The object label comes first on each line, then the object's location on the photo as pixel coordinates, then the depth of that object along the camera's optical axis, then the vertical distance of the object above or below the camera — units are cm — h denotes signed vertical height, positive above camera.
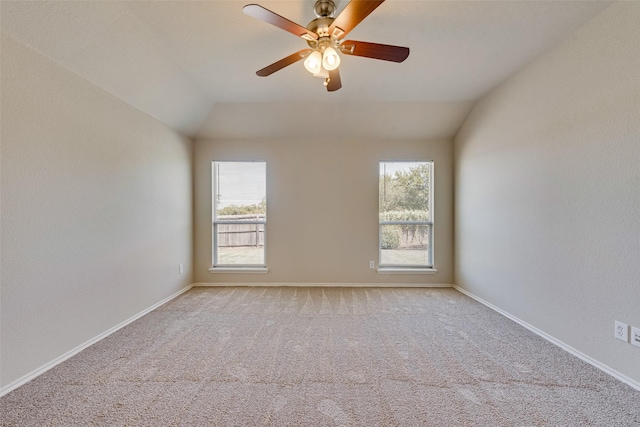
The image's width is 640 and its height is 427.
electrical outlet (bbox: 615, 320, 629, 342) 176 -85
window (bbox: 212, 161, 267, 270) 408 -7
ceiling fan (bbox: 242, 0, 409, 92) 147 +116
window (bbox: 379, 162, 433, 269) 404 -6
